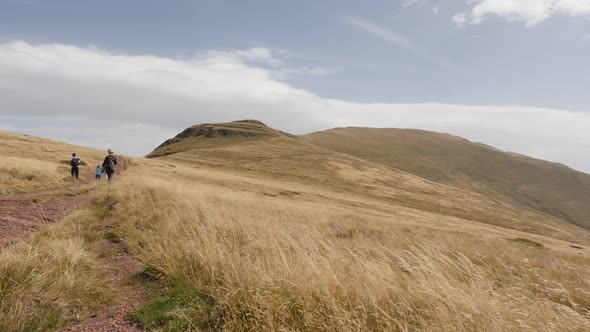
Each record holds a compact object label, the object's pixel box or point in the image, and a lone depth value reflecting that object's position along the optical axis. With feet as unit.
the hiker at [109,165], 81.82
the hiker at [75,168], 88.70
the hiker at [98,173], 93.66
